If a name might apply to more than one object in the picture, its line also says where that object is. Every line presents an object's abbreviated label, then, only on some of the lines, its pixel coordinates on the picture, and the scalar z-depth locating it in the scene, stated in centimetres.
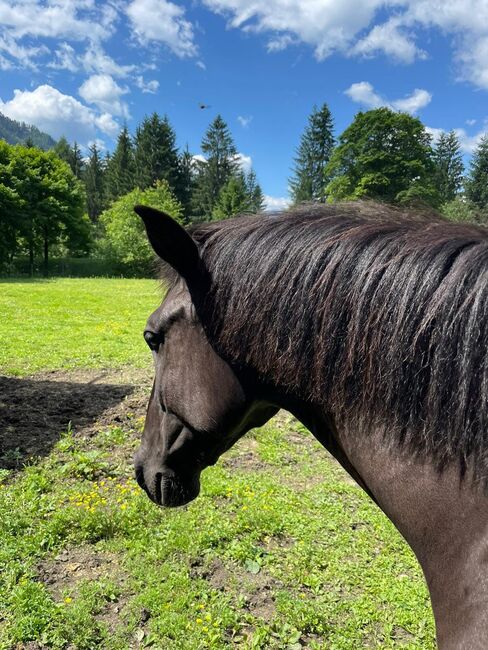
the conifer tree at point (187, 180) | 5616
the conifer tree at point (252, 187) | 5294
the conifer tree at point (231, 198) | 4397
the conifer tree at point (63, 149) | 6696
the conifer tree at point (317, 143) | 4719
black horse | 96
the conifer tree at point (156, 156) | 5594
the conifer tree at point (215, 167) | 5366
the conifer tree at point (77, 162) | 6744
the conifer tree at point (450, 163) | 4984
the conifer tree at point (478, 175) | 3872
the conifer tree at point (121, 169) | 5913
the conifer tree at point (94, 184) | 6562
